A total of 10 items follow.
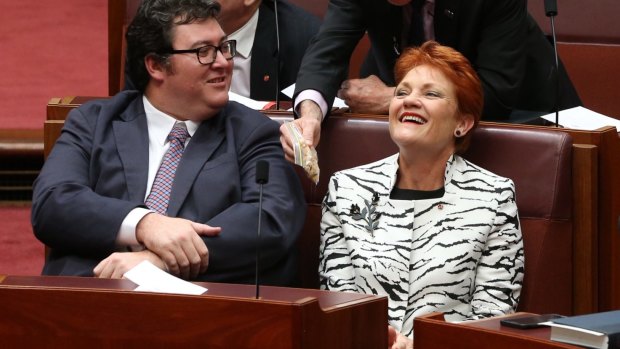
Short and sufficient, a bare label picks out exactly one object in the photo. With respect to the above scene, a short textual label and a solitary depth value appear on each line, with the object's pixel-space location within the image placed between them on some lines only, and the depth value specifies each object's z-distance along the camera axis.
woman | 9.29
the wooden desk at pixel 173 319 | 8.69
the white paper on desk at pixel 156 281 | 8.88
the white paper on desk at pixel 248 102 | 9.81
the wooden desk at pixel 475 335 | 8.61
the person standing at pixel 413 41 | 9.64
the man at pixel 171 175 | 9.25
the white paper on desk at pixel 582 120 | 9.62
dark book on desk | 8.56
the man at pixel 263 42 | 10.20
